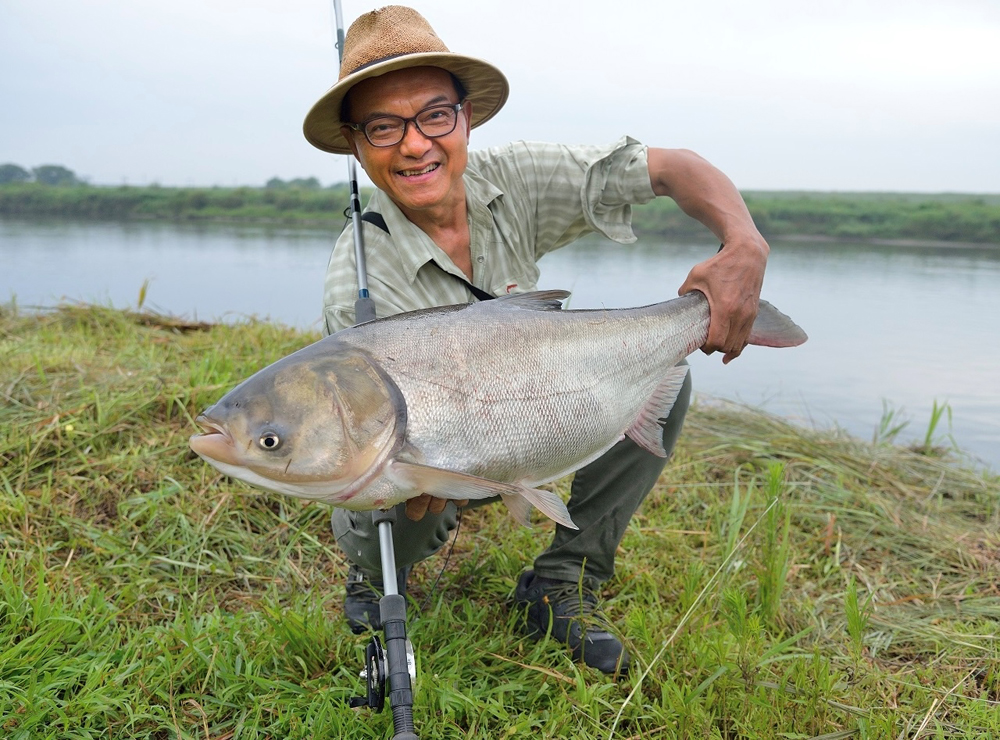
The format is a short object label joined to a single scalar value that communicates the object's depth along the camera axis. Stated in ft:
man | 2.84
